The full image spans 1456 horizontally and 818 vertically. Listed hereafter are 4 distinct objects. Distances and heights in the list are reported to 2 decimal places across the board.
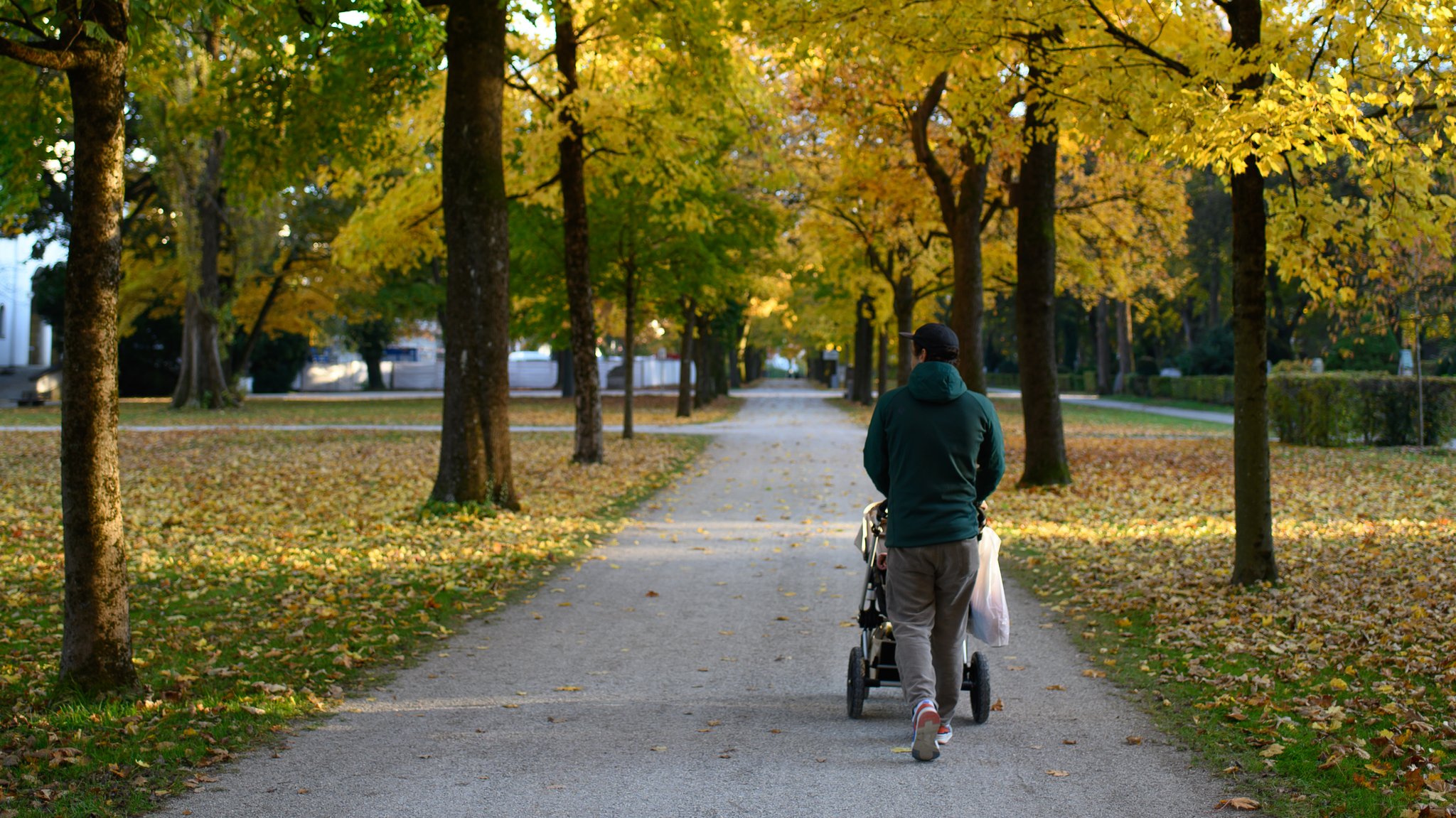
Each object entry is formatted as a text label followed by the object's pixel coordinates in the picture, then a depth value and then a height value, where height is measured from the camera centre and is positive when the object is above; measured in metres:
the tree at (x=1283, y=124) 7.24 +1.56
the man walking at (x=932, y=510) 5.30 -0.57
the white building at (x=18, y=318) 57.70 +3.41
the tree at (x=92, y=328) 5.67 +0.28
